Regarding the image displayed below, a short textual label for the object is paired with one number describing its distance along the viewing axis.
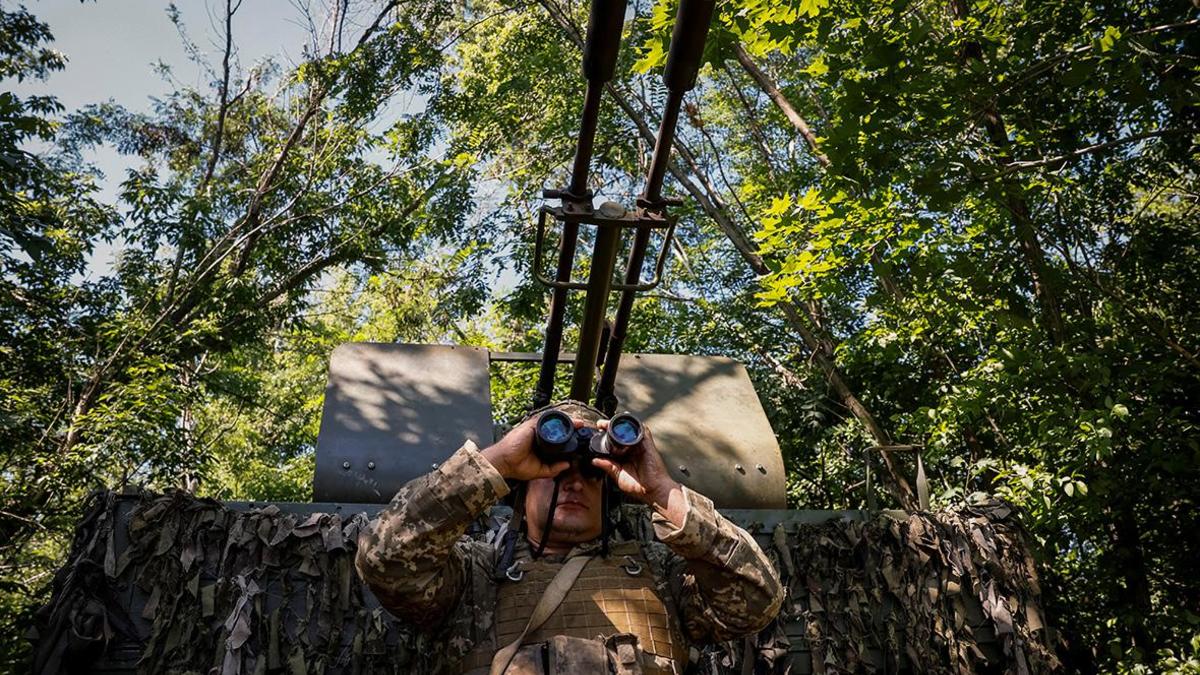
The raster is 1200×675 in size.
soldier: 2.80
